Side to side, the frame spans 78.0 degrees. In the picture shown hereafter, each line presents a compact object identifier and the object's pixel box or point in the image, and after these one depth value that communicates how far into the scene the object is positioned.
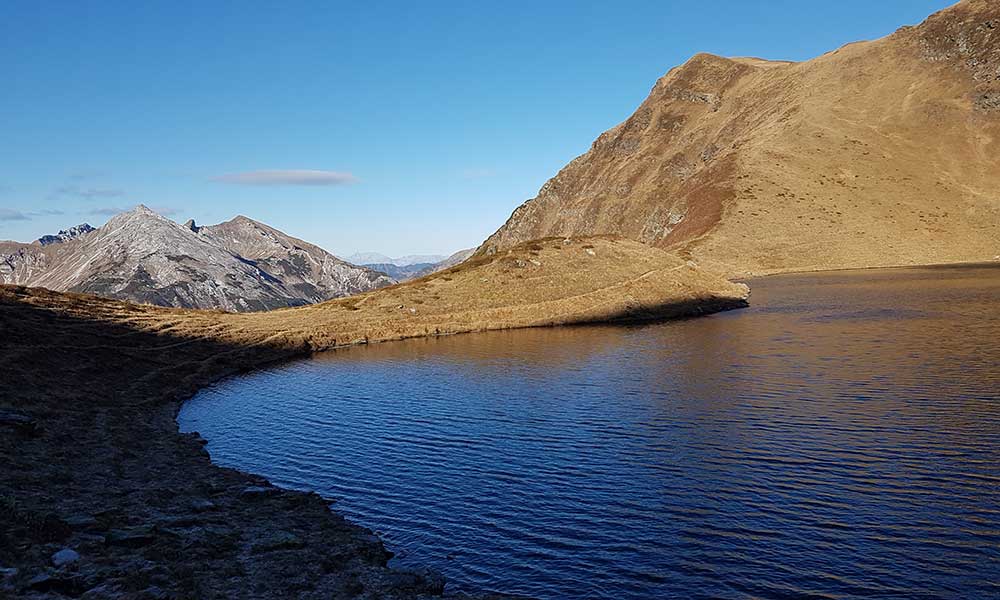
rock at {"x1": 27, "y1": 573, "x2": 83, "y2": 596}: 14.12
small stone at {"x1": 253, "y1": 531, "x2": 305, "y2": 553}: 18.56
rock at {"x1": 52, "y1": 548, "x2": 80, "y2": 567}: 15.60
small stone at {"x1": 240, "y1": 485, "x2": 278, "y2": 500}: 24.02
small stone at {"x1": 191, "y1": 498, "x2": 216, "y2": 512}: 21.91
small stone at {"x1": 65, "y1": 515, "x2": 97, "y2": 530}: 18.45
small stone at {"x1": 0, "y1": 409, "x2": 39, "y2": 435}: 27.97
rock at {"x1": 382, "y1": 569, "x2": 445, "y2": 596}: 16.59
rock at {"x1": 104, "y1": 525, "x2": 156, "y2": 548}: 17.52
